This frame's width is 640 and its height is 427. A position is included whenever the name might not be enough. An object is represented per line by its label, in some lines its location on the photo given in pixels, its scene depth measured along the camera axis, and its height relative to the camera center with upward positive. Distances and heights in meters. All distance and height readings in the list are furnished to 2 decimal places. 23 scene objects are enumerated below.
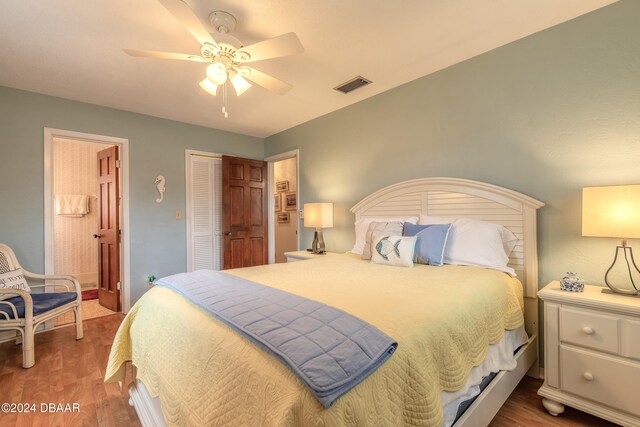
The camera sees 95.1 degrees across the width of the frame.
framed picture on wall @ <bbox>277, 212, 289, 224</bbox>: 5.80 -0.05
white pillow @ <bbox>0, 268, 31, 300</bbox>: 2.62 -0.59
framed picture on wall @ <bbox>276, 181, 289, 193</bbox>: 5.86 +0.58
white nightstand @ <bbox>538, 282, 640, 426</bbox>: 1.53 -0.80
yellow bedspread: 0.87 -0.54
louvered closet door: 4.28 +0.02
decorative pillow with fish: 2.27 -0.29
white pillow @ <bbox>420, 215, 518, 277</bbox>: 2.16 -0.25
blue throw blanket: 0.83 -0.42
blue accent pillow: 2.28 -0.24
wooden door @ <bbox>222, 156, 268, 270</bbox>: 4.42 +0.06
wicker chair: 2.39 -0.80
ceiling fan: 1.73 +1.03
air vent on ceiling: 2.91 +1.34
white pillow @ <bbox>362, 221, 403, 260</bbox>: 2.57 -0.15
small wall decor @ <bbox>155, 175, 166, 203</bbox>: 3.91 +0.41
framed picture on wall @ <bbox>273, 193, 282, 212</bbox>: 5.95 +0.24
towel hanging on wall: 4.98 +0.20
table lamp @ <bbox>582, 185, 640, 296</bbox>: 1.57 -0.01
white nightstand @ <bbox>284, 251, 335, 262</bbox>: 3.47 -0.50
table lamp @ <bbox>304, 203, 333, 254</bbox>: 3.64 -0.05
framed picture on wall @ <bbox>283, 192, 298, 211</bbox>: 5.68 +0.26
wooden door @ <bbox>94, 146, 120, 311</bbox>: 3.72 -0.17
